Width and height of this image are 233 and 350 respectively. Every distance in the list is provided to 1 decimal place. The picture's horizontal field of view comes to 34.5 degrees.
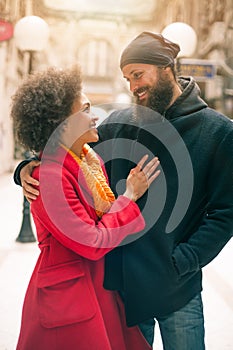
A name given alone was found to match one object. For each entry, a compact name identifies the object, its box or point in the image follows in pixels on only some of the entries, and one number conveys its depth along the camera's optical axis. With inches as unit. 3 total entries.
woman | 54.9
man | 57.8
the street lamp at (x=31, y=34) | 232.8
